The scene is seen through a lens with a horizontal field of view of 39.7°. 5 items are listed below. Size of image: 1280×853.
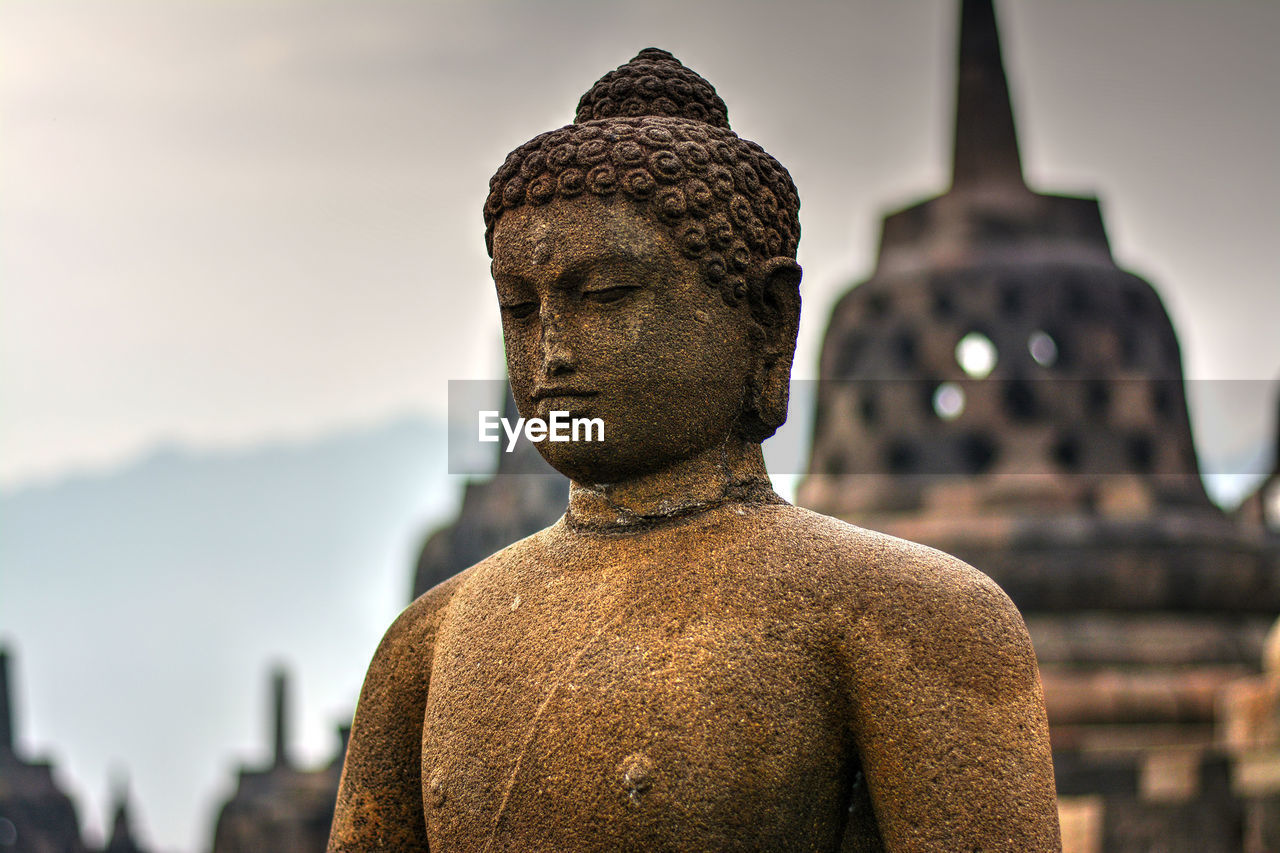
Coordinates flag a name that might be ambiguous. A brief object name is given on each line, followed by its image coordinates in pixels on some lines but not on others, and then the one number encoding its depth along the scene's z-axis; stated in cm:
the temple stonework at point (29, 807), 2442
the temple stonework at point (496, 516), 2397
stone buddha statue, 452
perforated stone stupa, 1917
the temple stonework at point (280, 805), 2231
